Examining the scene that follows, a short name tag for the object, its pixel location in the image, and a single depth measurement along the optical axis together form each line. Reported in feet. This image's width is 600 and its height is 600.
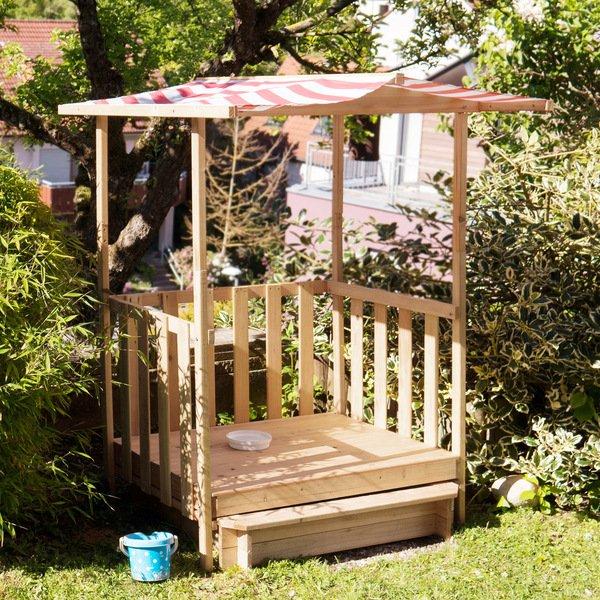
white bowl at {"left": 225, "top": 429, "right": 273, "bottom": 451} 17.94
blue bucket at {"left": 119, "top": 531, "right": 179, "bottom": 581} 15.28
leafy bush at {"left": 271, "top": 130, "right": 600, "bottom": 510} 18.61
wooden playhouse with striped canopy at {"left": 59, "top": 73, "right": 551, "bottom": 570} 15.62
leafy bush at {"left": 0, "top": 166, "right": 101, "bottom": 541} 14.71
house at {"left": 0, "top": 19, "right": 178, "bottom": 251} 72.90
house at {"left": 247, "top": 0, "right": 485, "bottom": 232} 67.77
